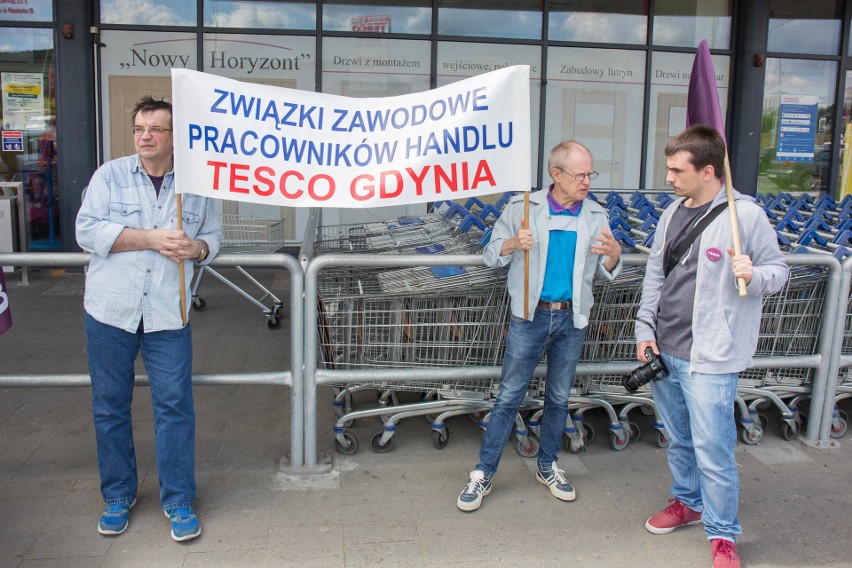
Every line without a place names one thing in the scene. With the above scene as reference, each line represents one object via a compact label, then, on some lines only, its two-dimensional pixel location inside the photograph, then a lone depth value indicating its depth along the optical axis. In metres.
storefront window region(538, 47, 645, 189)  10.52
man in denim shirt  3.59
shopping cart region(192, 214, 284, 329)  7.32
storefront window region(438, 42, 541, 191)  10.23
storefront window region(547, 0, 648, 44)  10.43
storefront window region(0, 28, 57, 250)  9.59
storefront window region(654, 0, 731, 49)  10.65
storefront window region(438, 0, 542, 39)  10.20
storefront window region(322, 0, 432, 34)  10.06
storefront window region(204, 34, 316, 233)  9.91
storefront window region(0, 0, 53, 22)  9.52
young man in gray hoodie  3.41
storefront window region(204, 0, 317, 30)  9.89
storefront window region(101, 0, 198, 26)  9.70
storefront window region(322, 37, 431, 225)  10.09
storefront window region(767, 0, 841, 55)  10.84
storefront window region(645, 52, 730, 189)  10.70
